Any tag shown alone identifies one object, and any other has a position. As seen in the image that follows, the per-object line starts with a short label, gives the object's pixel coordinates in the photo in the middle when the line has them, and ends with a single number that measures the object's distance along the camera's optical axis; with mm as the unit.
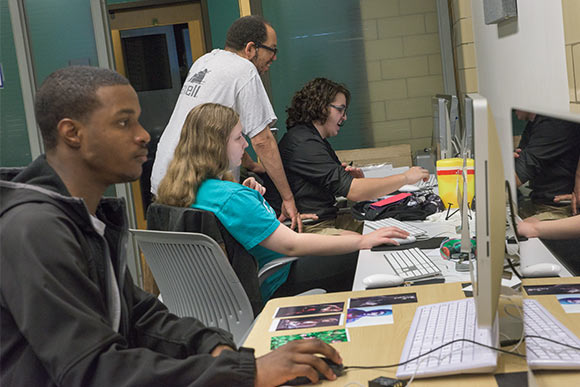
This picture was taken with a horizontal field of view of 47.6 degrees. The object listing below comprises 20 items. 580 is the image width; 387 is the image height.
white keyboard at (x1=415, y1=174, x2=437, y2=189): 3426
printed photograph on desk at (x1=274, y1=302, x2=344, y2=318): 1547
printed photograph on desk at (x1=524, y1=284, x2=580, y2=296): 882
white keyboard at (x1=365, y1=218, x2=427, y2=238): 2296
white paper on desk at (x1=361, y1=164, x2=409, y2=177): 4045
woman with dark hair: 3191
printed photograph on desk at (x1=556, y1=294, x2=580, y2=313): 881
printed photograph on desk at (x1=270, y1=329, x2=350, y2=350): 1346
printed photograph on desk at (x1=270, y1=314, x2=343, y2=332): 1451
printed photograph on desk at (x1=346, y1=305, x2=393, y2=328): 1425
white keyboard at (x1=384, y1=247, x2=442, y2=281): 1759
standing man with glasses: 3164
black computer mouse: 1144
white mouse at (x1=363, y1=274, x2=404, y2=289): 1701
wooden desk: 986
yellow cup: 2477
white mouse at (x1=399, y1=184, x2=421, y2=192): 3269
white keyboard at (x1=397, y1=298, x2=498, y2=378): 1091
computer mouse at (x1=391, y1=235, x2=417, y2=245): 2201
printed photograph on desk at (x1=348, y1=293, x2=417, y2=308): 1552
